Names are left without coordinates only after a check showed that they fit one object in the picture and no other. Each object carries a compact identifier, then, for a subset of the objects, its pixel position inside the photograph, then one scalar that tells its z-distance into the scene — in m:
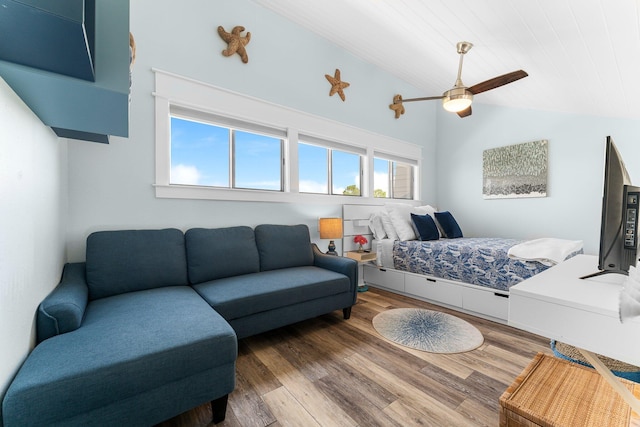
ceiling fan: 2.52
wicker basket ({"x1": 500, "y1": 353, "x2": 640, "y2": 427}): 0.84
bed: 2.45
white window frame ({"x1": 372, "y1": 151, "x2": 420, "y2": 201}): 4.15
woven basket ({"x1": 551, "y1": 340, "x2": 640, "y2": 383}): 1.12
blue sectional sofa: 0.94
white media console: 0.63
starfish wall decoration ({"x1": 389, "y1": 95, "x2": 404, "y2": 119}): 4.20
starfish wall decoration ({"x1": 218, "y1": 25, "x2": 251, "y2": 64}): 2.58
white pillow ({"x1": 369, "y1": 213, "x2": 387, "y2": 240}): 3.63
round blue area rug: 2.04
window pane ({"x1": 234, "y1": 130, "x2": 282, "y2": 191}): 2.87
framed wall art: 3.74
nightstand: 3.35
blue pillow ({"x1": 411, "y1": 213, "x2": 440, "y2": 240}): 3.41
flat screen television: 0.90
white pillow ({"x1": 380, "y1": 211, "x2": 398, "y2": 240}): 3.54
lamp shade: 3.08
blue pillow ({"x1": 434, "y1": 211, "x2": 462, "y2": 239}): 3.74
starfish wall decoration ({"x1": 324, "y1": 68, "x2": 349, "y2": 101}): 3.44
